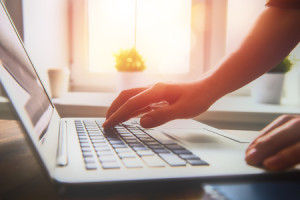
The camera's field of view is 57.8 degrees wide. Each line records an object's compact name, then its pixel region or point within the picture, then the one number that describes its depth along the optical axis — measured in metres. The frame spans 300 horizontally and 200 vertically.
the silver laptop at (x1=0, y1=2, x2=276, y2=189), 0.29
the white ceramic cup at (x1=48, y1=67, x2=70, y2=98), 1.19
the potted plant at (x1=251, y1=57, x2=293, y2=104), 1.13
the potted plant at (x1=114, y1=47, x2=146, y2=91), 1.24
